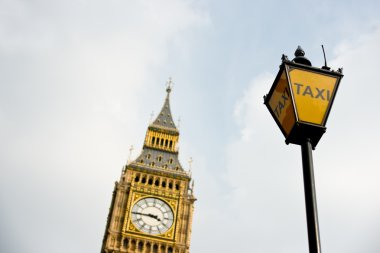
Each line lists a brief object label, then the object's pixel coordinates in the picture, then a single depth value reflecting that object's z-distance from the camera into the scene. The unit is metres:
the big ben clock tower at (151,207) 46.53
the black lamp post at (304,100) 5.60
